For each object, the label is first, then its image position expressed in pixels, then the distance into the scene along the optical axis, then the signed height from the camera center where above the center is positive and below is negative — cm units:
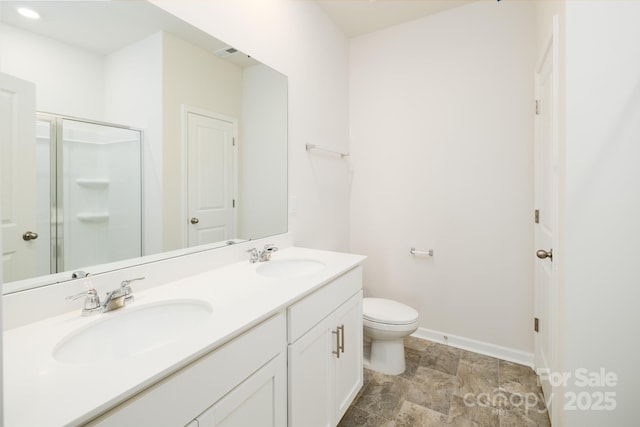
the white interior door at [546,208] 140 +3
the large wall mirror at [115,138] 87 +29
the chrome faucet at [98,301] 92 -29
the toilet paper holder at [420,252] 236 -32
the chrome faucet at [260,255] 158 -23
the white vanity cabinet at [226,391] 63 -46
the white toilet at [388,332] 188 -79
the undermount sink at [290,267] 160 -31
